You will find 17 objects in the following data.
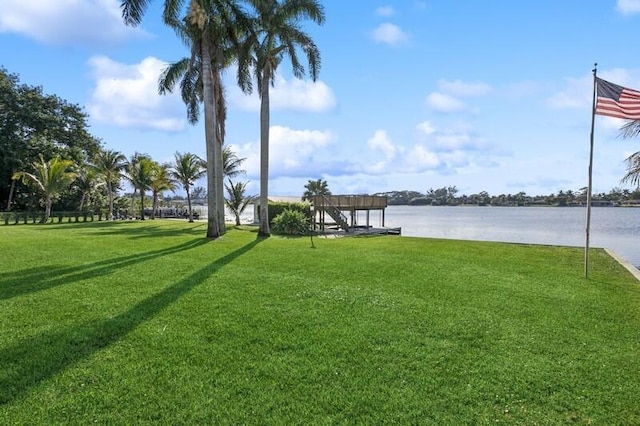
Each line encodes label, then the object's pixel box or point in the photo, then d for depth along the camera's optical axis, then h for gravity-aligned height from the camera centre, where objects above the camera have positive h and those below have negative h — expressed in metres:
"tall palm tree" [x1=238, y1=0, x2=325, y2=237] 17.75 +6.38
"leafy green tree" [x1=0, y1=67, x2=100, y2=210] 32.25 +5.04
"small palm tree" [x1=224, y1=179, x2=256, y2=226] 30.89 -0.26
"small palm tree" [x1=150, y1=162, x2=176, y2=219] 37.56 +1.33
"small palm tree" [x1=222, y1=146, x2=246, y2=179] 32.41 +2.38
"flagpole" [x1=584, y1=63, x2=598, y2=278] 9.71 +0.71
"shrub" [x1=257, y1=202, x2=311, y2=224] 26.66 -0.74
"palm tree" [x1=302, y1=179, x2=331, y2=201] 76.89 +1.69
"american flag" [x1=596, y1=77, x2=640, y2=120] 9.24 +2.13
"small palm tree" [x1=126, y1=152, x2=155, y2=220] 36.16 +1.62
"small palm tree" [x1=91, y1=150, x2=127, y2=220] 37.03 +2.43
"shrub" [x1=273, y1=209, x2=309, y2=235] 22.09 -1.43
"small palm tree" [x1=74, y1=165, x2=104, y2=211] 37.09 +0.98
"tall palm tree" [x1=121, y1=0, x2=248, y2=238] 15.05 +6.29
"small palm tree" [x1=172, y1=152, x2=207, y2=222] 34.75 +2.13
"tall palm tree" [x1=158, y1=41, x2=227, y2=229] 20.92 +5.46
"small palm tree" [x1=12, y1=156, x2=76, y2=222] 29.60 +1.10
